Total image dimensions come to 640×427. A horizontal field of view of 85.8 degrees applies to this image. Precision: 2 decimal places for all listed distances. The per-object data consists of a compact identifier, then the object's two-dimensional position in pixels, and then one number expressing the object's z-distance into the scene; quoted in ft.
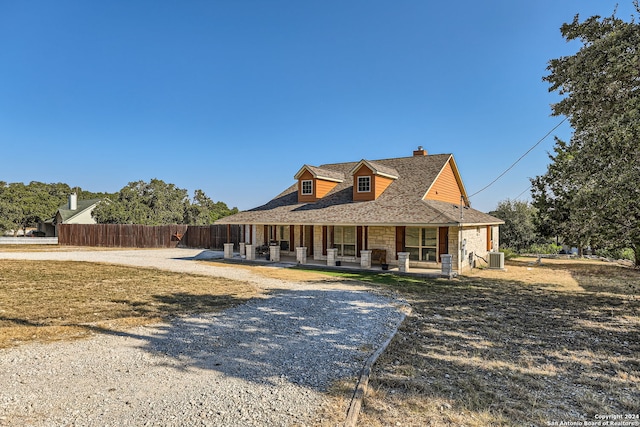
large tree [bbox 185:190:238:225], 154.81
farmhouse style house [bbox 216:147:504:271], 55.98
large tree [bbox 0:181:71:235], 162.61
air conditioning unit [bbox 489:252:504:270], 60.39
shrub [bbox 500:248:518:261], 78.74
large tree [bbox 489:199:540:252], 97.09
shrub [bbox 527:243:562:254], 92.40
